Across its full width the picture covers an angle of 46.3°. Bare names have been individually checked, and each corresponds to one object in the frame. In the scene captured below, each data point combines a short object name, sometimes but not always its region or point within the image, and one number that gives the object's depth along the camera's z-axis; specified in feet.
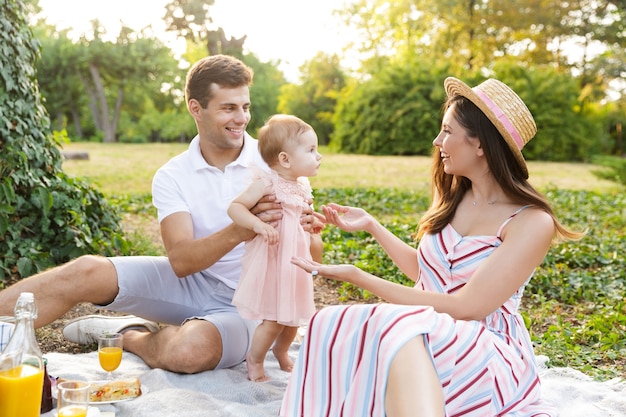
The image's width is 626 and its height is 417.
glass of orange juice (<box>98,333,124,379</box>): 10.01
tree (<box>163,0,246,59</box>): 95.71
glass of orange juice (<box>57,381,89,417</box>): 7.23
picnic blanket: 9.96
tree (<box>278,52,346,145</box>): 101.76
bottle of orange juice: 7.00
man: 11.21
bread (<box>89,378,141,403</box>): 9.86
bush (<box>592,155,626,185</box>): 40.55
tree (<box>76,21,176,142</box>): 106.22
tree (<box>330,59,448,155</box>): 72.79
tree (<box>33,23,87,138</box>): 104.17
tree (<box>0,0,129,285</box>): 17.69
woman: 7.46
